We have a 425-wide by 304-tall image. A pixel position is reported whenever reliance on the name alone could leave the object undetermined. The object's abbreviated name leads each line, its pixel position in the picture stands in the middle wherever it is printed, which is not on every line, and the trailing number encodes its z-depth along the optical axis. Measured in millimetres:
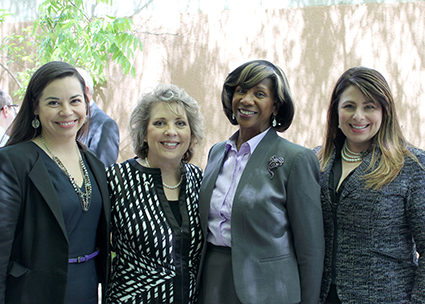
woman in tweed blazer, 1706
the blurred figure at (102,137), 3016
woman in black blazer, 1633
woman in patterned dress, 1874
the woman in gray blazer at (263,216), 1704
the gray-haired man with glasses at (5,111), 3326
